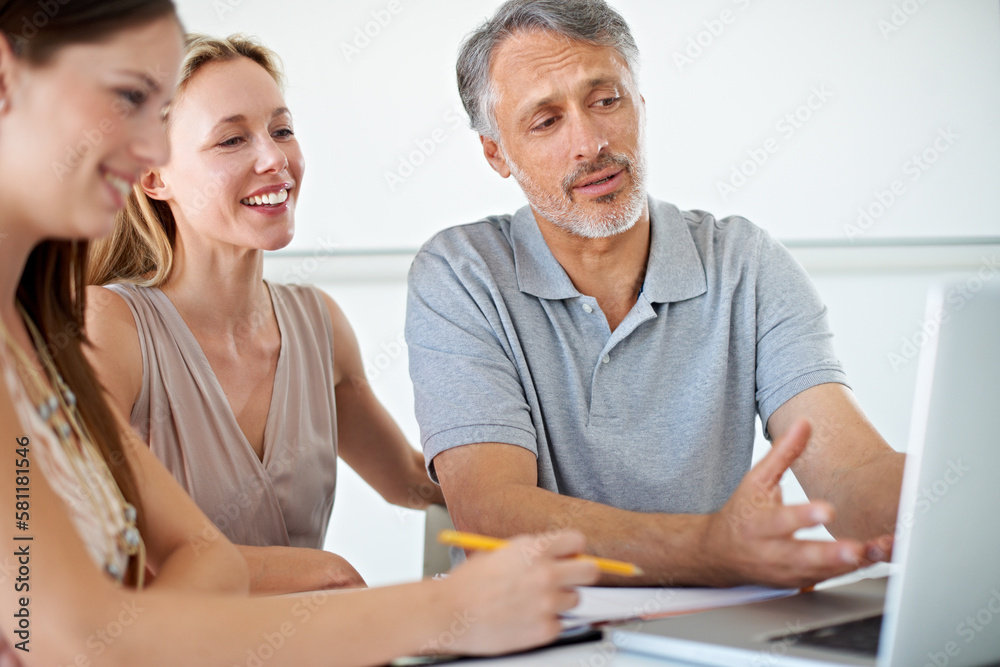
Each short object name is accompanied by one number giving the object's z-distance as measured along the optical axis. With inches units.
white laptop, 22.6
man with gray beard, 52.7
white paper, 34.9
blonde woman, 57.6
